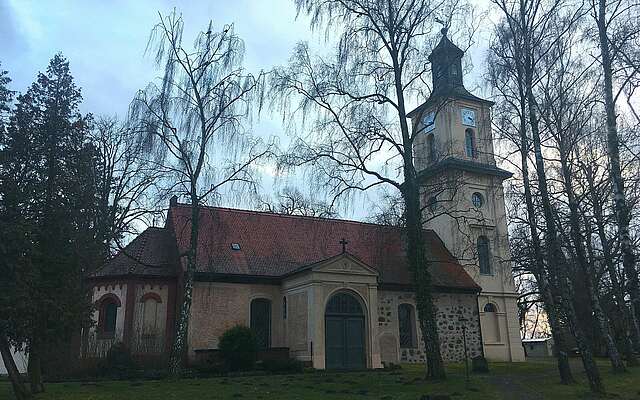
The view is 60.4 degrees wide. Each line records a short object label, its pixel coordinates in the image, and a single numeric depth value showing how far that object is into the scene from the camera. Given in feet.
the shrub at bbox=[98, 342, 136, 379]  64.13
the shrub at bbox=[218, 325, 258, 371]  67.92
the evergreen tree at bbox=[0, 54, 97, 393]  45.93
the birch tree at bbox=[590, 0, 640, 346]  40.65
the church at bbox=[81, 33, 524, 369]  72.90
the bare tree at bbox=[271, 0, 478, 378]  59.98
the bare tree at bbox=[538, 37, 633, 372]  55.57
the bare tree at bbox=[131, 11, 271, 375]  61.67
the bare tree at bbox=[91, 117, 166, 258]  86.58
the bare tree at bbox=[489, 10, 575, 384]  53.57
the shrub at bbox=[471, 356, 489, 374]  72.02
